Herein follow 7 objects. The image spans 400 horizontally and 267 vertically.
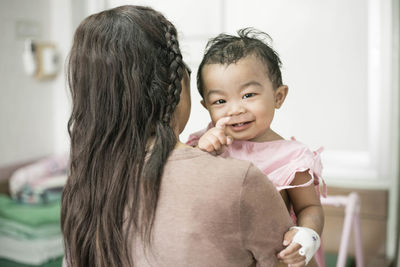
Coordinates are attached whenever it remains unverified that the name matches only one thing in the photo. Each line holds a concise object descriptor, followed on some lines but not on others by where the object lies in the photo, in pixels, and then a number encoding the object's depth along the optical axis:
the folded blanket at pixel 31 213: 2.25
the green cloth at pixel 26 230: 2.25
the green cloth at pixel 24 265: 2.25
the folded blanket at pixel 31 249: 2.23
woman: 0.76
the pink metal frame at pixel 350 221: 1.66
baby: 1.02
